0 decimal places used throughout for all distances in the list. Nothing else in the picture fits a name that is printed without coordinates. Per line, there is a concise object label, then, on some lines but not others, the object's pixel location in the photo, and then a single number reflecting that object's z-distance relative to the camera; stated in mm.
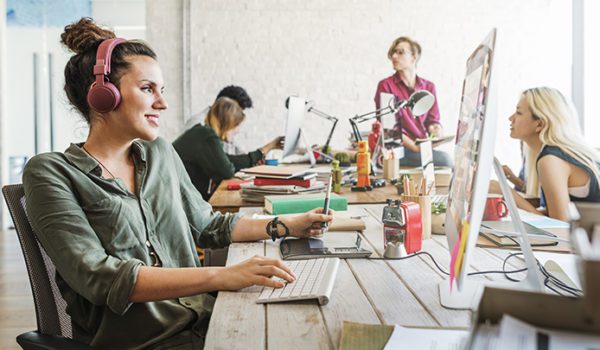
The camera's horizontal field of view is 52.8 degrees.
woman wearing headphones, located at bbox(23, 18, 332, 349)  1203
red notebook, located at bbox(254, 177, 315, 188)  2533
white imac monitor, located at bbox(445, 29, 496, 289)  799
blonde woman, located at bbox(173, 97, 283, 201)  3601
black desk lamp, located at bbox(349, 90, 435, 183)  3043
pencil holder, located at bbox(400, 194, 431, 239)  1651
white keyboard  1119
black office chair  1229
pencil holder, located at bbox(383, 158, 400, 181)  3132
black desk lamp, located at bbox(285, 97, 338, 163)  4109
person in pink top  5445
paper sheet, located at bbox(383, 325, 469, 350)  885
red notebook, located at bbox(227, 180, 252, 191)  2881
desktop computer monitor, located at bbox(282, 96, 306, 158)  3674
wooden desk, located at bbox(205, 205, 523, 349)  952
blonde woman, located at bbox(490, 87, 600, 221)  2711
